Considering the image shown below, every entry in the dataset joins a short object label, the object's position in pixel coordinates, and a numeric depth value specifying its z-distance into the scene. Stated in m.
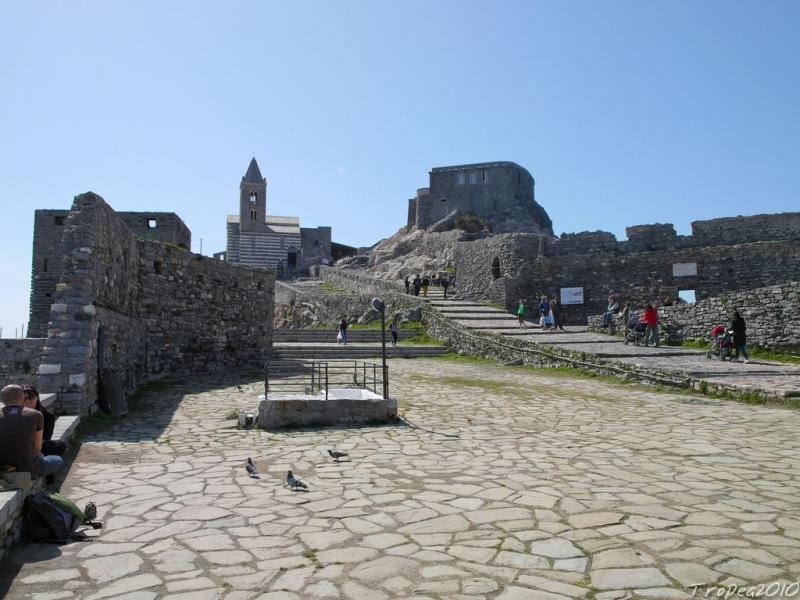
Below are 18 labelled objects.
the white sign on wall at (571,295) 28.02
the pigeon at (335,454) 7.22
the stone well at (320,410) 9.31
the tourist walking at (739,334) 16.45
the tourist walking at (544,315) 25.38
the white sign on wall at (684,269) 25.92
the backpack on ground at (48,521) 4.68
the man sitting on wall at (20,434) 4.80
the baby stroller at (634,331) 20.25
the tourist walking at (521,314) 24.98
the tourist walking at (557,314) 25.30
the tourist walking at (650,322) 19.61
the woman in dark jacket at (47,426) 5.81
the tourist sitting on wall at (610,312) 23.17
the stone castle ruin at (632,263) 25.12
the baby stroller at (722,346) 16.83
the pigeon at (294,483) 5.94
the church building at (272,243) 59.41
